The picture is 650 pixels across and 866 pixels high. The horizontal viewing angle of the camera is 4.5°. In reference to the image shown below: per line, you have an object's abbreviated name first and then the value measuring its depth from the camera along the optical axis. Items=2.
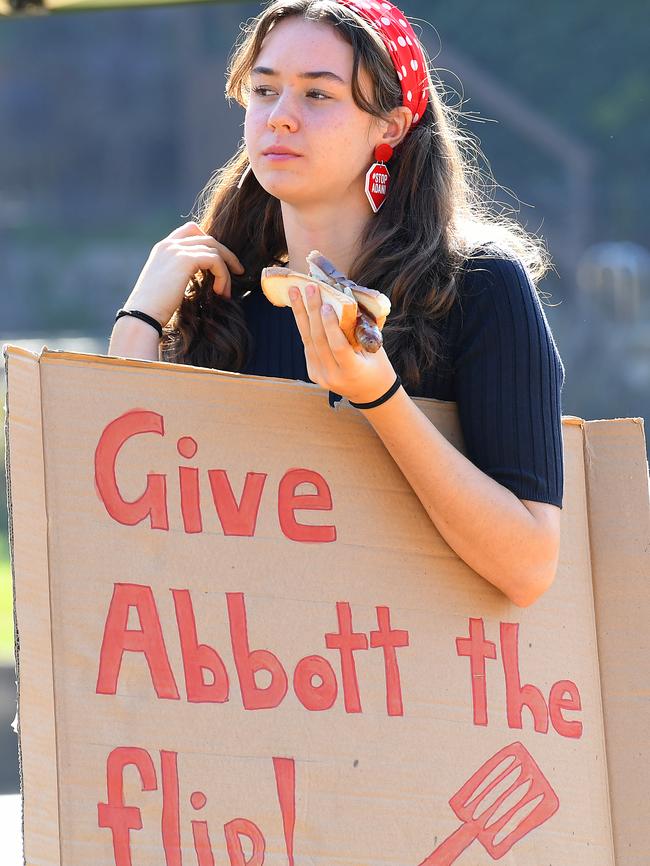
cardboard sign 7.24
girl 7.30
